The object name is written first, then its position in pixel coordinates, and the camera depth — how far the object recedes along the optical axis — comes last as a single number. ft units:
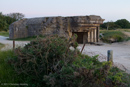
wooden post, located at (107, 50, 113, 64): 18.49
